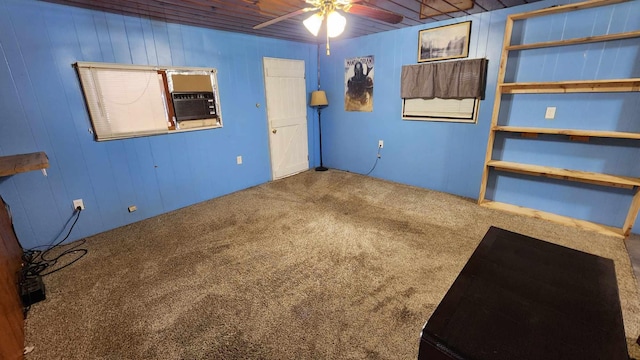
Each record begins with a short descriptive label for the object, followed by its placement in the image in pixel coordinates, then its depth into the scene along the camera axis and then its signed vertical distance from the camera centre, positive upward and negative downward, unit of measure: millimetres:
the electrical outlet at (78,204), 2773 -896
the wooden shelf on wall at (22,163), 1888 -345
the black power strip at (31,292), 1924 -1228
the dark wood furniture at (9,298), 1384 -1061
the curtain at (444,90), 3234 +157
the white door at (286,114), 4293 -108
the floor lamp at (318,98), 4629 +138
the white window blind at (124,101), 2703 +120
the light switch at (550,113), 2863 -144
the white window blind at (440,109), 3402 -88
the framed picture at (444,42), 3248 +738
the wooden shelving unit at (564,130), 2453 -312
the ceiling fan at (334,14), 1867 +666
